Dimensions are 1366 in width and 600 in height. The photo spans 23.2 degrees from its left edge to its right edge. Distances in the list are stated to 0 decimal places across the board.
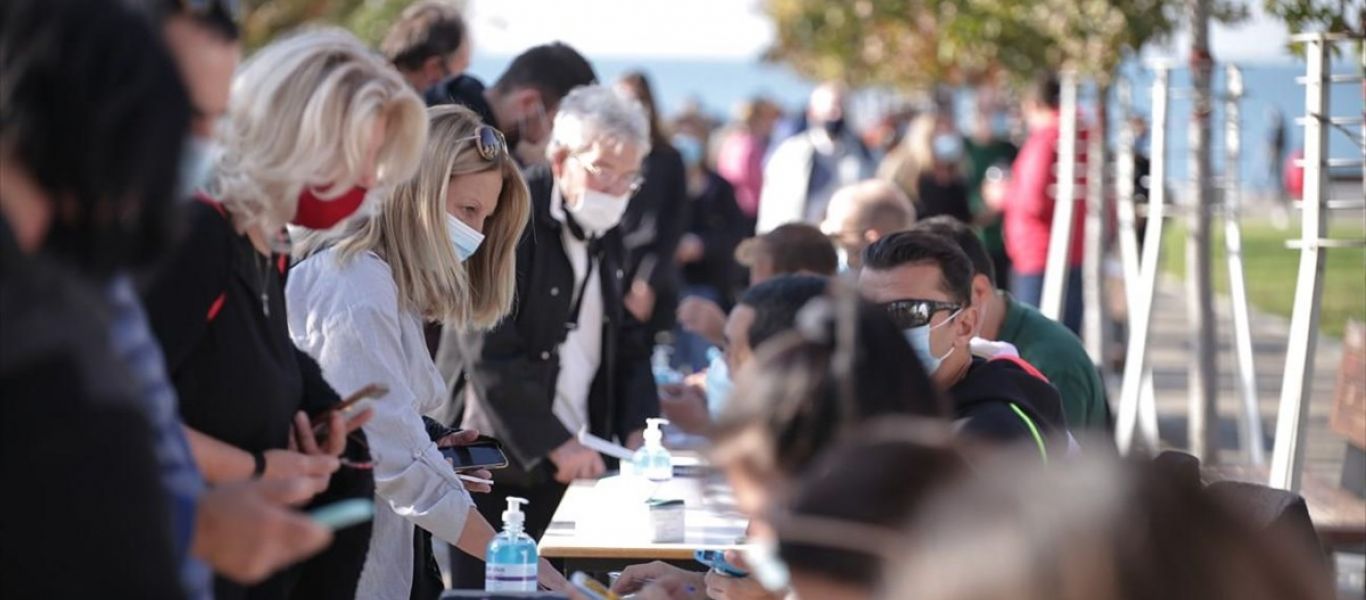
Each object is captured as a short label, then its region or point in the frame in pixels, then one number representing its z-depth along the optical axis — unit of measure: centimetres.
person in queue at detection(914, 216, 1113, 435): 961
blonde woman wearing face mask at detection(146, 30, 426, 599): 504
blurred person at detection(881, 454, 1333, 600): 333
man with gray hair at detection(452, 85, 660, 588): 987
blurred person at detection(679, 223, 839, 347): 1118
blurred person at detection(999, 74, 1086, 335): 2053
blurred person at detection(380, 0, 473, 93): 1207
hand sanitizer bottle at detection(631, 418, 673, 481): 926
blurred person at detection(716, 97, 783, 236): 2780
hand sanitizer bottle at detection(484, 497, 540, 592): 659
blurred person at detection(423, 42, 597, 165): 1130
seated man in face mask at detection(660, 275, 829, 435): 605
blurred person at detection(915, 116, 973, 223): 2162
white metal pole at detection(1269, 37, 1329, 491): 1066
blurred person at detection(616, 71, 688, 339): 1549
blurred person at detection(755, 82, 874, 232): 2124
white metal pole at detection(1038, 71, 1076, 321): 1942
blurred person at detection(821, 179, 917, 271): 1220
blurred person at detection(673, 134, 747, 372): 2145
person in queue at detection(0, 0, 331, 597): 379
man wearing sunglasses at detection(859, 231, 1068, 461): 682
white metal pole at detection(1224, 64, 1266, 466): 1526
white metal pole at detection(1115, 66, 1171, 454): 1575
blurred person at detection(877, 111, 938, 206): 2131
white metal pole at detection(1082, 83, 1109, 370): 1914
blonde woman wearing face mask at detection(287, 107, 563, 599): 695
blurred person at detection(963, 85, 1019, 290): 2313
